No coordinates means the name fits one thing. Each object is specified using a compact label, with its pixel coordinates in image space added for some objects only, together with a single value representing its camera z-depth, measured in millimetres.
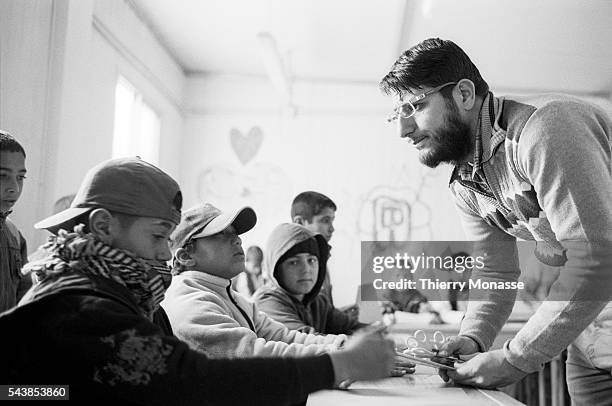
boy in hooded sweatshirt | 1737
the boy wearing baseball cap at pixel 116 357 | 674
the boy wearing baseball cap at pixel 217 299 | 1073
